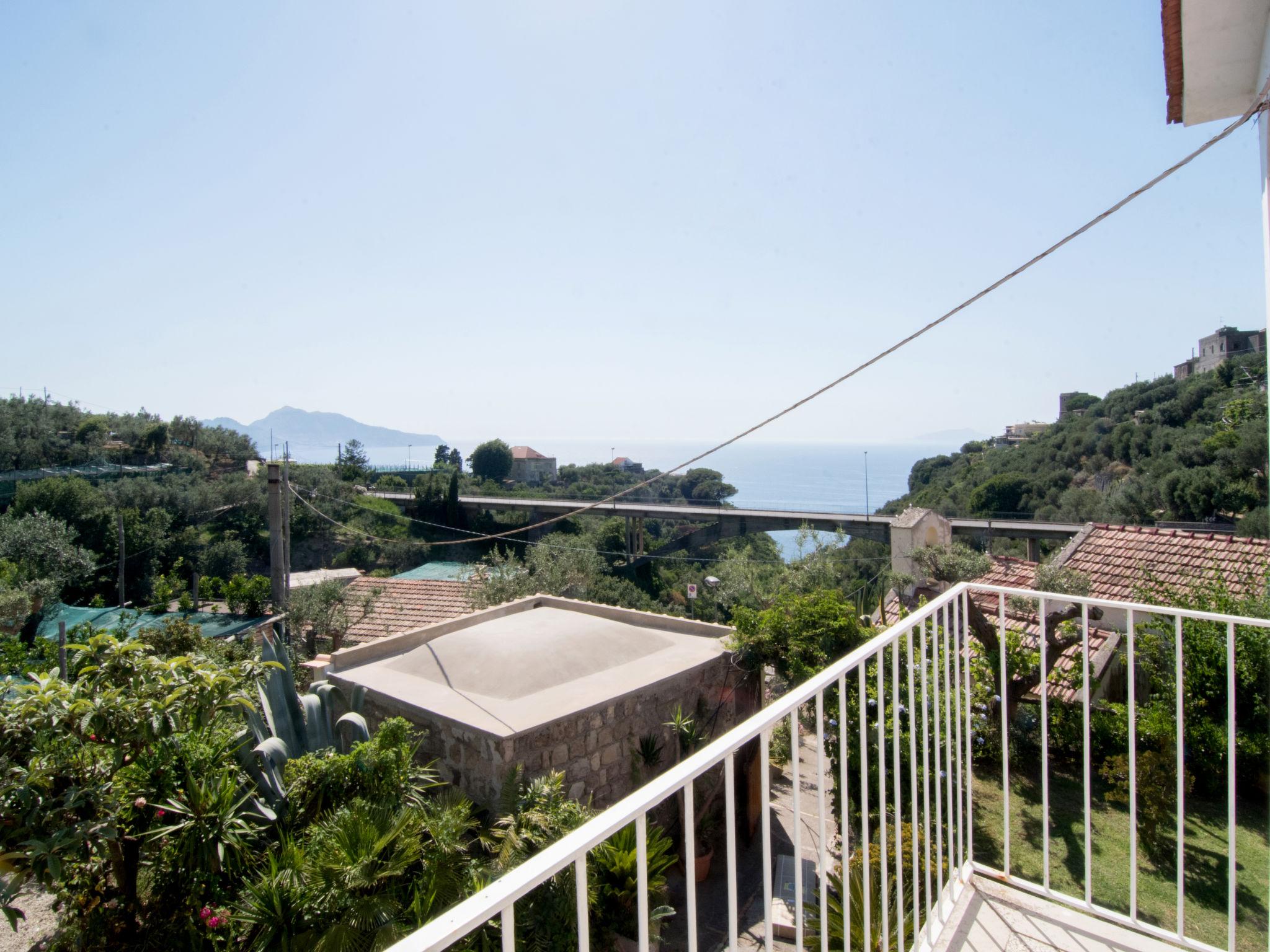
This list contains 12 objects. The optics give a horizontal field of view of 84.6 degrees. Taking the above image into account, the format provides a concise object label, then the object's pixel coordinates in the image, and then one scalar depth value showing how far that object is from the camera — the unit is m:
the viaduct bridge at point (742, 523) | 25.39
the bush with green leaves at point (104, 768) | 3.38
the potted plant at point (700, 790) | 6.23
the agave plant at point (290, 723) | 4.84
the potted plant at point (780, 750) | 7.16
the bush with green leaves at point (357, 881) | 3.75
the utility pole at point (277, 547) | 10.29
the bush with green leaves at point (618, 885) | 4.21
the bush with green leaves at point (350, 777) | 4.59
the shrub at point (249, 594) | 16.36
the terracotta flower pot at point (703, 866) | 6.34
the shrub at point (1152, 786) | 4.55
